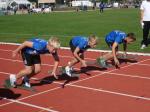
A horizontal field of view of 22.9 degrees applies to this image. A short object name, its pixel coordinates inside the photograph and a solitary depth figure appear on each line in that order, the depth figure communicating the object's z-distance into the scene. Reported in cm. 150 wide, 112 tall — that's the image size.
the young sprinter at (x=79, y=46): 927
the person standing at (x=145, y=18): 1498
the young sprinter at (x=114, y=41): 1037
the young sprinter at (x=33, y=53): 814
